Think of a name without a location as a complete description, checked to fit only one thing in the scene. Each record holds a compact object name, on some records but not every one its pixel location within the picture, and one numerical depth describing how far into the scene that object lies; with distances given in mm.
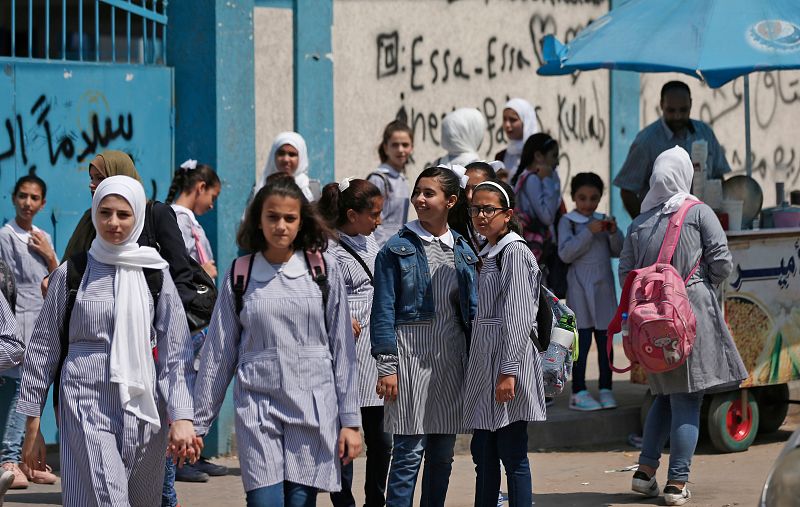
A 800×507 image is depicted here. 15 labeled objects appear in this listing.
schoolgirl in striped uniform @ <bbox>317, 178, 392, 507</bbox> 12453
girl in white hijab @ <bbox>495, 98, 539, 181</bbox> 18734
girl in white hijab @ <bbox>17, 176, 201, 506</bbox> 9633
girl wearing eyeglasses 11359
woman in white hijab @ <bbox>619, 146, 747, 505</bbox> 13578
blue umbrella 15680
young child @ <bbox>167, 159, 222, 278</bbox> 14977
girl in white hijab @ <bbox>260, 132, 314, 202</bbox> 16172
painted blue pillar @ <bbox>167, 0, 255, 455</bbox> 16328
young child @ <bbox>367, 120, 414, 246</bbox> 16686
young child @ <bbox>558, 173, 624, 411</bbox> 17609
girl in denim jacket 11461
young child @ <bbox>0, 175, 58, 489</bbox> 14672
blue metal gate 15242
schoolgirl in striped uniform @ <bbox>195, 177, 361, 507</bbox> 9570
